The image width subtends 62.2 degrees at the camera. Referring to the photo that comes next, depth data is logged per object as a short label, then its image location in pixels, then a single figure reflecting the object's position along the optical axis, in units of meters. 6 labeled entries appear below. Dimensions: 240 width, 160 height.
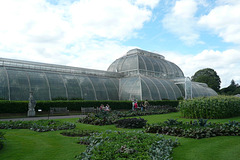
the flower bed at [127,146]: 6.23
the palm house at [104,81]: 28.52
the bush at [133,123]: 13.21
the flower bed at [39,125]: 12.76
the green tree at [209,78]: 83.22
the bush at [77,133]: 10.81
